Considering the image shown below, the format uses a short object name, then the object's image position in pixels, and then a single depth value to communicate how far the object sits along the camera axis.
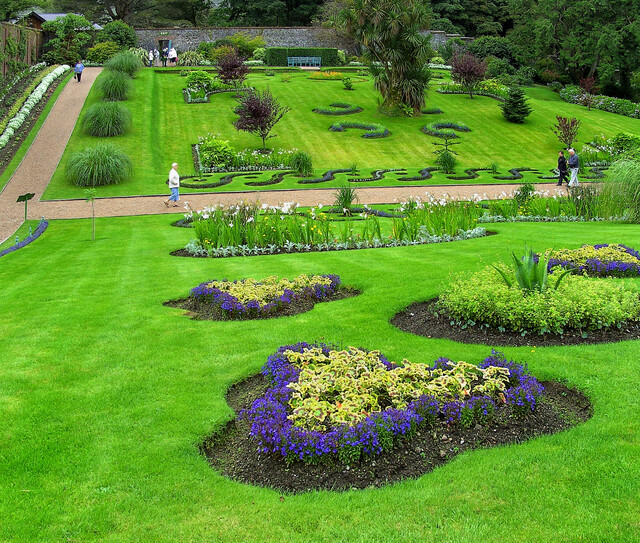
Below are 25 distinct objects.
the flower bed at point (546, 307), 5.75
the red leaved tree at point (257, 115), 24.06
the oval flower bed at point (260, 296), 6.92
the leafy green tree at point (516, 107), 30.61
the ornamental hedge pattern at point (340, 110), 31.38
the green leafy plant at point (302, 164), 21.98
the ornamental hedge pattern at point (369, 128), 28.27
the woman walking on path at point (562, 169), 20.28
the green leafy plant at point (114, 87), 30.11
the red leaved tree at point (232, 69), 31.33
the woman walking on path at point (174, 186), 17.42
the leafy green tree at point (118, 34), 42.17
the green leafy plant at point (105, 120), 25.69
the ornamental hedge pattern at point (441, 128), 28.44
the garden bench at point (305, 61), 46.75
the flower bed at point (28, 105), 24.22
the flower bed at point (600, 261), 7.88
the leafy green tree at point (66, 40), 39.84
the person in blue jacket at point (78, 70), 32.72
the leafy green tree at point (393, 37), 28.52
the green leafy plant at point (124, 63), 33.56
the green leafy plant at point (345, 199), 14.34
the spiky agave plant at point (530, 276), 6.14
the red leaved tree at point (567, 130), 26.42
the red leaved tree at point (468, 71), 34.12
